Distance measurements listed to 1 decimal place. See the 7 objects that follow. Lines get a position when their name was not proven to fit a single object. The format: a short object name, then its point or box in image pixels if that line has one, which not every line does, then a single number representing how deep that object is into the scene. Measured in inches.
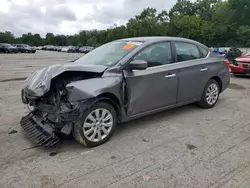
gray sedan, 130.8
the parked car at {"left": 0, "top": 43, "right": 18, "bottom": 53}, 1417.3
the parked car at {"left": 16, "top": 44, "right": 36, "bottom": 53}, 1573.8
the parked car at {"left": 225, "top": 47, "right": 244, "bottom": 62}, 597.9
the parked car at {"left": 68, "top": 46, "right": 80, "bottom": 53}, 2081.6
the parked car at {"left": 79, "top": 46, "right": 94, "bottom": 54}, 1915.2
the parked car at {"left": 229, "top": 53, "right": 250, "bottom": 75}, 383.2
